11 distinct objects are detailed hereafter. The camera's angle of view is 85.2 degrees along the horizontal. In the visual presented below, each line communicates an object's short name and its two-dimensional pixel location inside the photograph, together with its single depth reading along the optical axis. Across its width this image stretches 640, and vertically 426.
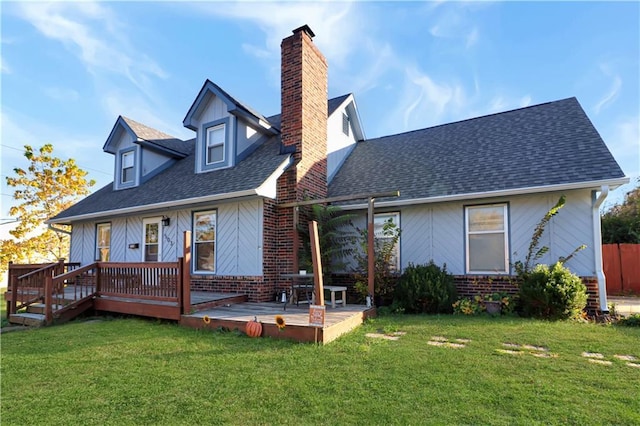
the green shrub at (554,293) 6.57
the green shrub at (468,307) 7.42
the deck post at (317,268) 6.00
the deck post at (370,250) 7.51
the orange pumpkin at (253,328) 5.68
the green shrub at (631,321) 6.40
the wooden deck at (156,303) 5.92
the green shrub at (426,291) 7.61
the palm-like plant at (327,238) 8.82
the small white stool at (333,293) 7.21
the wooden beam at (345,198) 7.24
